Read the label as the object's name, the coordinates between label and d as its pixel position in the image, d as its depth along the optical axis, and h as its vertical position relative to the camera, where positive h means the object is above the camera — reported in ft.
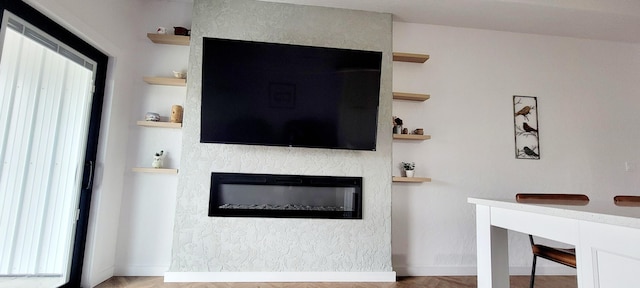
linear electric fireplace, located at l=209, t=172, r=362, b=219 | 8.84 -1.02
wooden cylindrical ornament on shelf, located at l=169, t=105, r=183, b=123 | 9.00 +1.32
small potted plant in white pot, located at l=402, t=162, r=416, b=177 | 9.71 -0.01
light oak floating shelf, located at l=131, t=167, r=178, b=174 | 8.59 -0.36
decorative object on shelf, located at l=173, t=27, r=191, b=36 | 9.25 +3.94
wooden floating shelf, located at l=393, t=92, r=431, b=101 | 9.84 +2.38
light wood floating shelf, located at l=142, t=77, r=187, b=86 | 9.00 +2.33
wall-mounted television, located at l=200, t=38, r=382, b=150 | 8.39 +1.96
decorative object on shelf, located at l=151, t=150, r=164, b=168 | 8.84 -0.08
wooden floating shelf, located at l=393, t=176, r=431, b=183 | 9.41 -0.36
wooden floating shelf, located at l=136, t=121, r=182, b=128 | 8.77 +0.99
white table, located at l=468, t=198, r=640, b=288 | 3.13 -0.78
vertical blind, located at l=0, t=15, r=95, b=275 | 5.73 +0.13
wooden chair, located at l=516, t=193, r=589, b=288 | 5.56 -1.02
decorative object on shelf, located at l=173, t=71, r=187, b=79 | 9.17 +2.59
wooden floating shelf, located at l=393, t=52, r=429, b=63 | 9.97 +3.72
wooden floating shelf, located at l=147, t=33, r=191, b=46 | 9.11 +3.67
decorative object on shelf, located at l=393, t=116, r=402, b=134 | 9.83 +1.39
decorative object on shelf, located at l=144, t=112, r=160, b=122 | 8.93 +1.21
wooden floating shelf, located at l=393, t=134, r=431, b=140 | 9.58 +1.00
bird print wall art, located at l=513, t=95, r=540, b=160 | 10.62 +1.61
